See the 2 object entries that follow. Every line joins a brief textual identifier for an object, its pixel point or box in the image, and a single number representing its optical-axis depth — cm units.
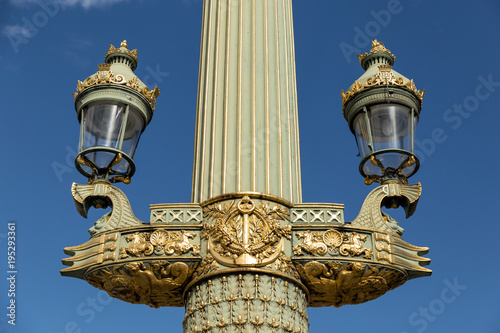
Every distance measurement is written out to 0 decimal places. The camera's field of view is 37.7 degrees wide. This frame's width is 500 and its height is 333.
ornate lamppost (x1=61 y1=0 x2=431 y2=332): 919
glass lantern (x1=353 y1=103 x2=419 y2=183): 1084
